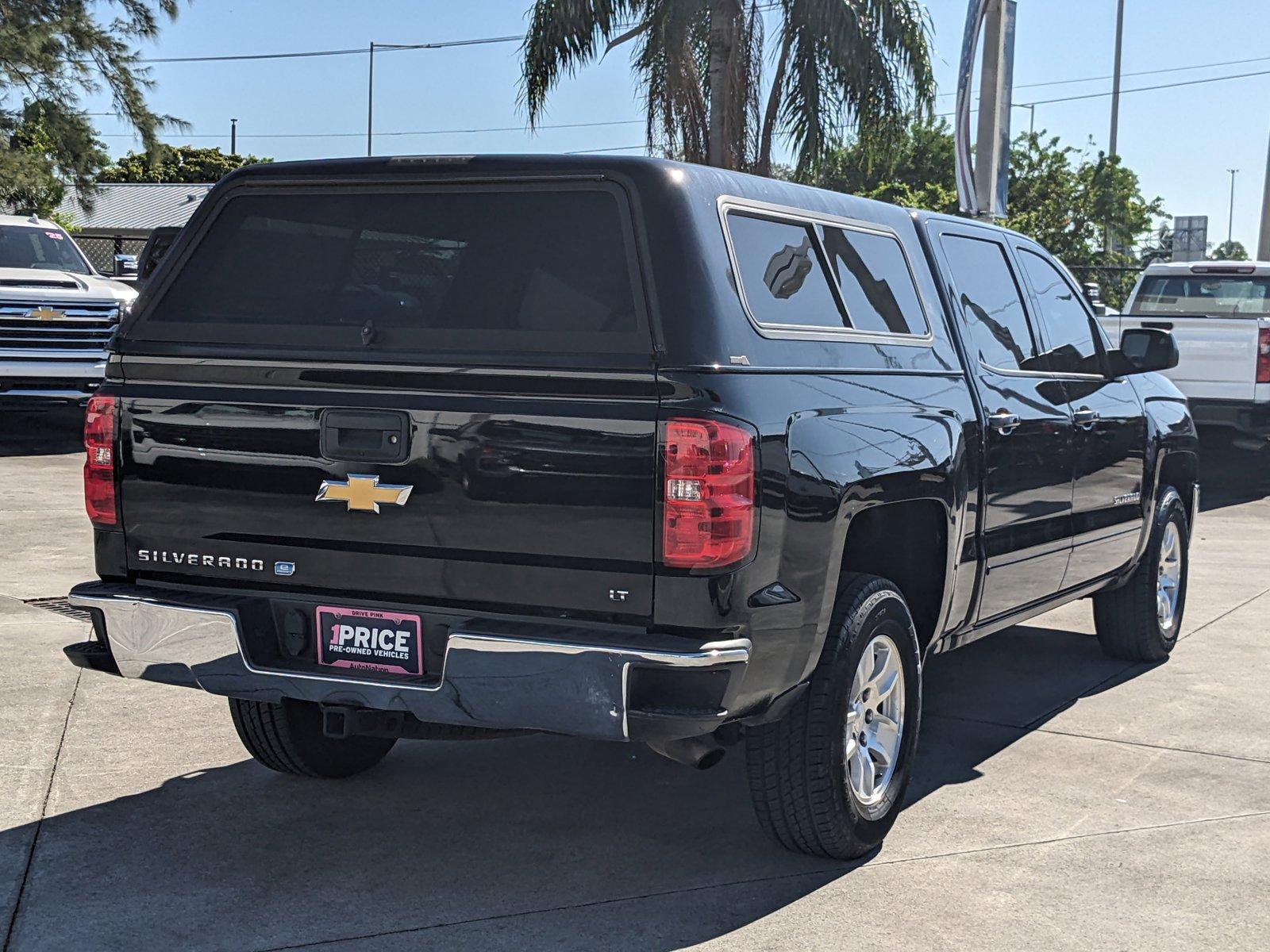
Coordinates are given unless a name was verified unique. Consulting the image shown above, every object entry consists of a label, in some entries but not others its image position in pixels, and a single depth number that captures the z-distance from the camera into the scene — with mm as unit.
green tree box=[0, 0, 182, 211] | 26438
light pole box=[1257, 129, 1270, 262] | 30172
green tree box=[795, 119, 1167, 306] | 35219
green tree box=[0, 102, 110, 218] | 26125
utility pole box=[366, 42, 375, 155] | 68438
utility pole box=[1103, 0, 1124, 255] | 45188
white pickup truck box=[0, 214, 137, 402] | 15461
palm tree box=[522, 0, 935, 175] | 18719
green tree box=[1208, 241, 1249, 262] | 145125
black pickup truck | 3896
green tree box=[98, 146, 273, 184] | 73625
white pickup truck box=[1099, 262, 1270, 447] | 13852
